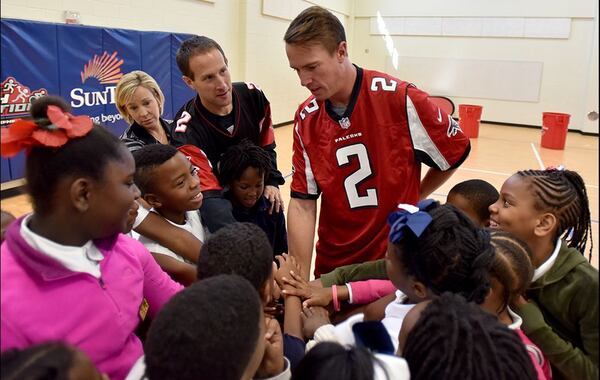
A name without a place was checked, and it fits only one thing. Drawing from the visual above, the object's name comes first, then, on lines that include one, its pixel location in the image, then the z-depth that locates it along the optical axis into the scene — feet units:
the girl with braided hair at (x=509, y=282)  4.16
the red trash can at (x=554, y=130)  27.53
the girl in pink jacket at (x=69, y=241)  3.06
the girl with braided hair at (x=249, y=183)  7.14
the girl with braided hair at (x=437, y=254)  3.83
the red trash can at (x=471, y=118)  31.24
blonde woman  8.74
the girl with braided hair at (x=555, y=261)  4.26
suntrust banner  15.74
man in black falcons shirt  7.13
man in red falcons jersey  6.14
